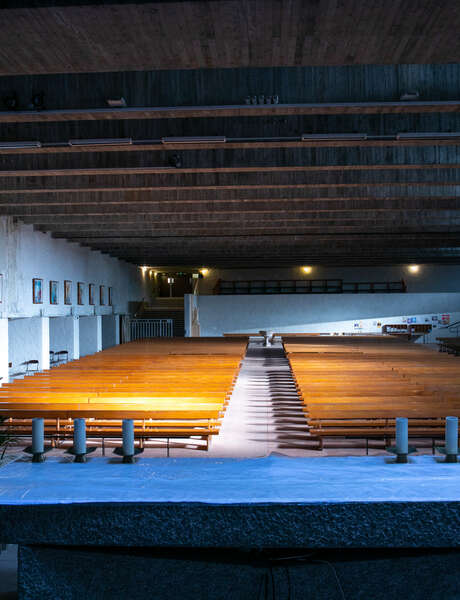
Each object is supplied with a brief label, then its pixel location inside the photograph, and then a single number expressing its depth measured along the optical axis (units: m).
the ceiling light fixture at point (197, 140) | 7.48
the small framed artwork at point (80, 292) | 18.52
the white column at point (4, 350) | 13.34
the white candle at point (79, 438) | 3.44
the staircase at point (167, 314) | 27.09
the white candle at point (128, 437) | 3.81
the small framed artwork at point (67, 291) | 17.17
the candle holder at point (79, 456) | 3.32
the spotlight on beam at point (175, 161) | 8.72
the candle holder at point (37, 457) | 3.06
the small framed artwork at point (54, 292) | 16.04
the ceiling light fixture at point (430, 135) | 7.34
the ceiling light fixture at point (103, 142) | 7.59
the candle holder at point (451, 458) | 2.58
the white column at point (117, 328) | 24.08
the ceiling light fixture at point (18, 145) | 7.63
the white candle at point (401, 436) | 3.29
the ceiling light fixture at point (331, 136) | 7.36
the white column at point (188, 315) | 24.83
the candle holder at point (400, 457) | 2.99
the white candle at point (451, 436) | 2.87
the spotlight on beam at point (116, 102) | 6.36
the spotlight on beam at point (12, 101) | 6.51
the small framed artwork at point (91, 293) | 19.77
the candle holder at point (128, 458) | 3.46
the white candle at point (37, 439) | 3.24
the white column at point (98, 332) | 20.97
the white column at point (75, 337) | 18.38
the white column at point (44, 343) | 15.75
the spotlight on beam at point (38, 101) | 6.48
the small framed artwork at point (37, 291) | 14.73
